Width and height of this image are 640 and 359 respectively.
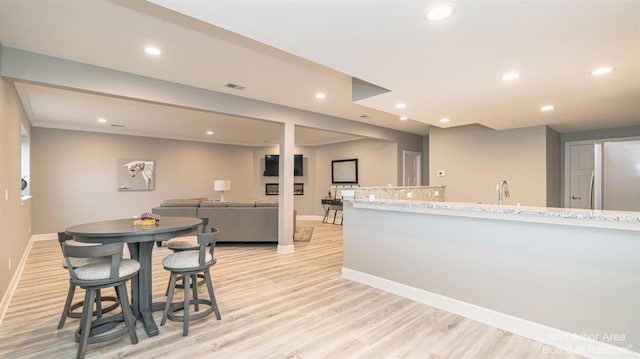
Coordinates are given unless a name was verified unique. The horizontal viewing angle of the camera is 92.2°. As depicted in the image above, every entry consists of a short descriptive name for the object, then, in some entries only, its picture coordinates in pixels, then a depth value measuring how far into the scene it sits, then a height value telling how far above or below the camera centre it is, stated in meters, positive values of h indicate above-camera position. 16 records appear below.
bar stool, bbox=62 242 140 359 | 2.13 -0.71
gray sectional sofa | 5.85 -0.77
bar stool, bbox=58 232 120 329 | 2.54 -1.04
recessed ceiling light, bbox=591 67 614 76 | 2.66 +0.97
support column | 5.32 -0.15
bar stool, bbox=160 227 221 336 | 2.56 -0.74
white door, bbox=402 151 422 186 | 8.26 +0.33
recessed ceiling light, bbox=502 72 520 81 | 2.80 +0.97
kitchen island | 2.11 -0.73
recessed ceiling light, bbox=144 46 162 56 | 2.99 +1.28
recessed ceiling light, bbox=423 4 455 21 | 1.76 +0.99
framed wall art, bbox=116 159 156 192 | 7.49 +0.14
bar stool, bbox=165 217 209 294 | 3.09 -0.68
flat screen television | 9.88 +0.49
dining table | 2.40 -0.46
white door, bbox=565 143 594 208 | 6.26 +0.12
